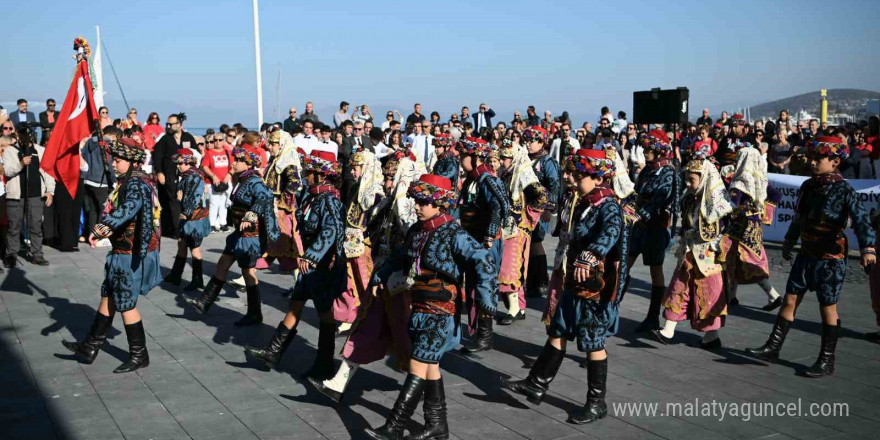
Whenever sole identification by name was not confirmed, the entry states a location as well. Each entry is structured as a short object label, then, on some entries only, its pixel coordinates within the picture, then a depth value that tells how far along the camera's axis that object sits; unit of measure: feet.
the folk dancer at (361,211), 27.50
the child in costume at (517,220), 28.84
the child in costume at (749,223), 27.68
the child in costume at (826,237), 23.07
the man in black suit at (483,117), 74.74
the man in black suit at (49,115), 55.52
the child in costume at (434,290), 17.79
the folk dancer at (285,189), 31.45
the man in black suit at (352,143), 56.95
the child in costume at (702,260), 25.63
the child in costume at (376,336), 20.18
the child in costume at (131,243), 23.25
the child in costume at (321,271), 22.02
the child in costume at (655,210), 27.58
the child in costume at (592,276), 19.44
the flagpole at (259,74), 73.31
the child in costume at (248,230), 28.32
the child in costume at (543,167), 31.68
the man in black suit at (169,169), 51.83
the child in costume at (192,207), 33.78
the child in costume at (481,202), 25.46
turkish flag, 30.58
